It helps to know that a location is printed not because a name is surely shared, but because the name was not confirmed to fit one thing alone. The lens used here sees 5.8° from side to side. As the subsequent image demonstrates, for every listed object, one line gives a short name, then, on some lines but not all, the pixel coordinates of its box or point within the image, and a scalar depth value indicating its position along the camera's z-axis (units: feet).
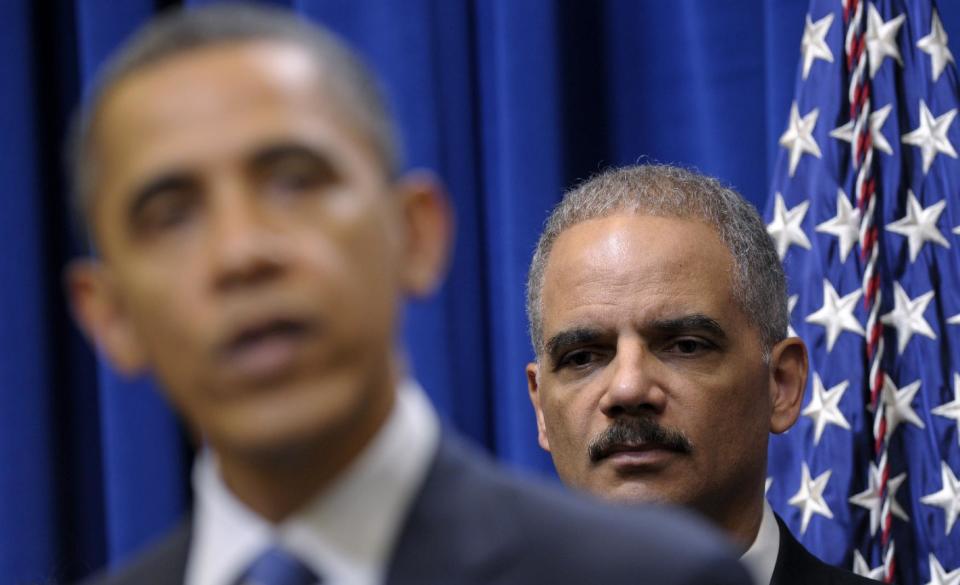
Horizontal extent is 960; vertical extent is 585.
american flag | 22.26
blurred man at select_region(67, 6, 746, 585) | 12.08
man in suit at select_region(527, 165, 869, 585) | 21.35
